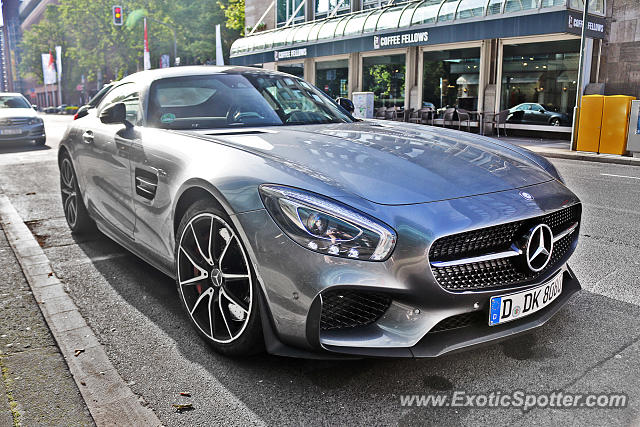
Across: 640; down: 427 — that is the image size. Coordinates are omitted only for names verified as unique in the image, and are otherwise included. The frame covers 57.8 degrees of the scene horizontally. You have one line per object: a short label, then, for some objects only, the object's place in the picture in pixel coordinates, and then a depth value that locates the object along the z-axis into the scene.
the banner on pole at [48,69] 74.31
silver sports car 2.33
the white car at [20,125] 15.12
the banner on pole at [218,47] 26.06
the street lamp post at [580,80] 14.49
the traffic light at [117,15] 30.68
